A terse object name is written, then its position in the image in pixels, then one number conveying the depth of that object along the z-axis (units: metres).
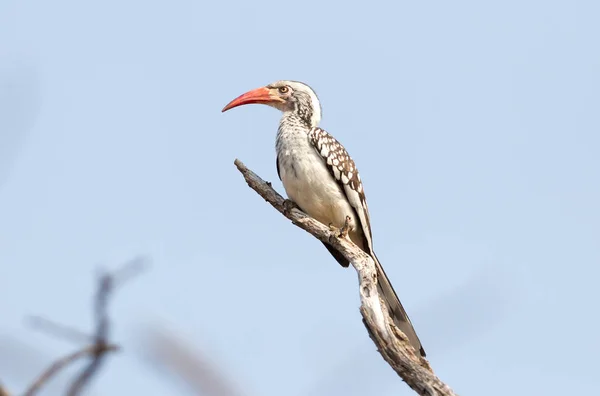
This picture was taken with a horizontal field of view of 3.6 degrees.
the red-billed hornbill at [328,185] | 10.48
